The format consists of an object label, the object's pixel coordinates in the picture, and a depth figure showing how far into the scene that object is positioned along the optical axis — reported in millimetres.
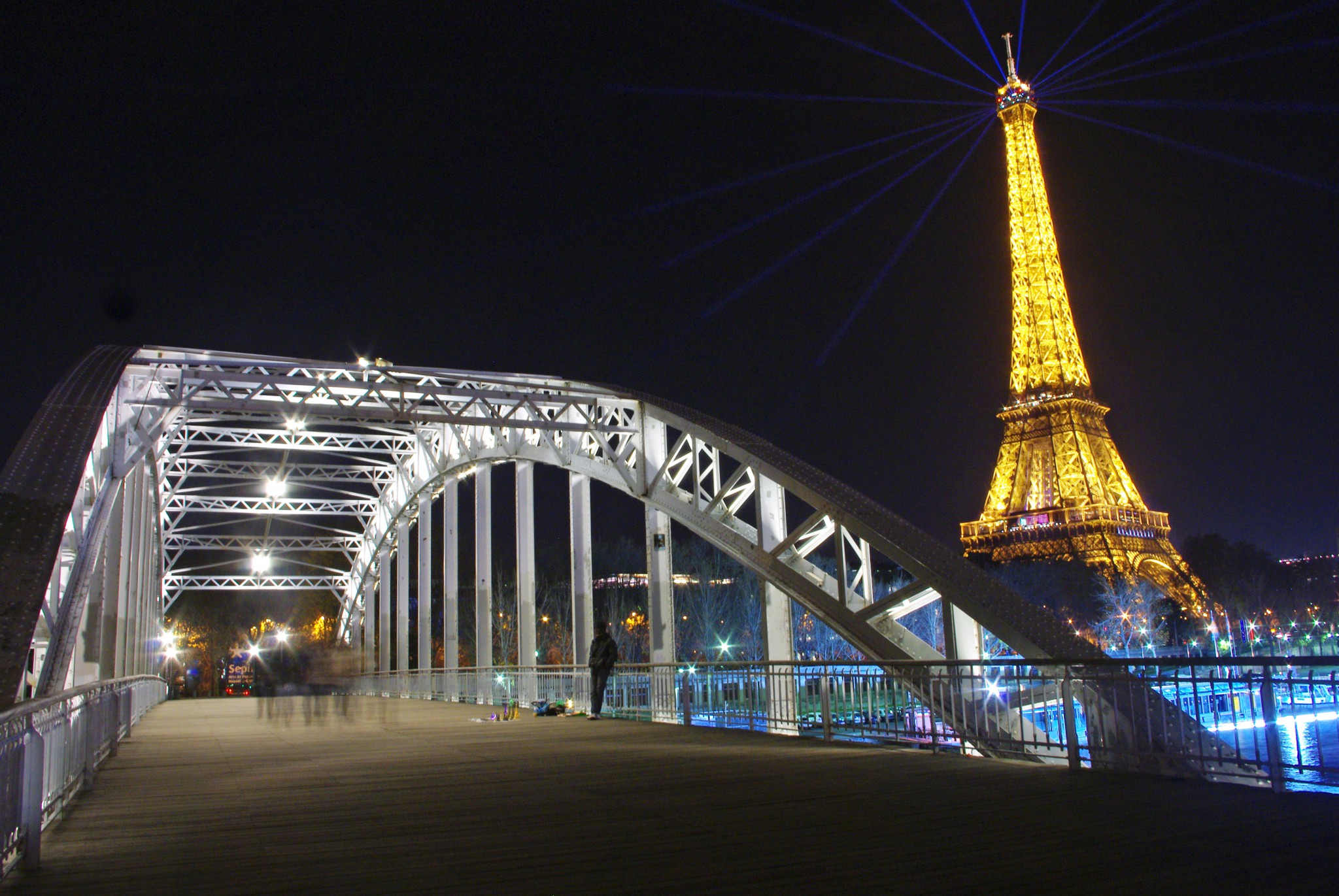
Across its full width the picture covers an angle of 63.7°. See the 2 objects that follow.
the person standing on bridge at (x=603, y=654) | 14789
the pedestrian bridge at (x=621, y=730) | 5137
